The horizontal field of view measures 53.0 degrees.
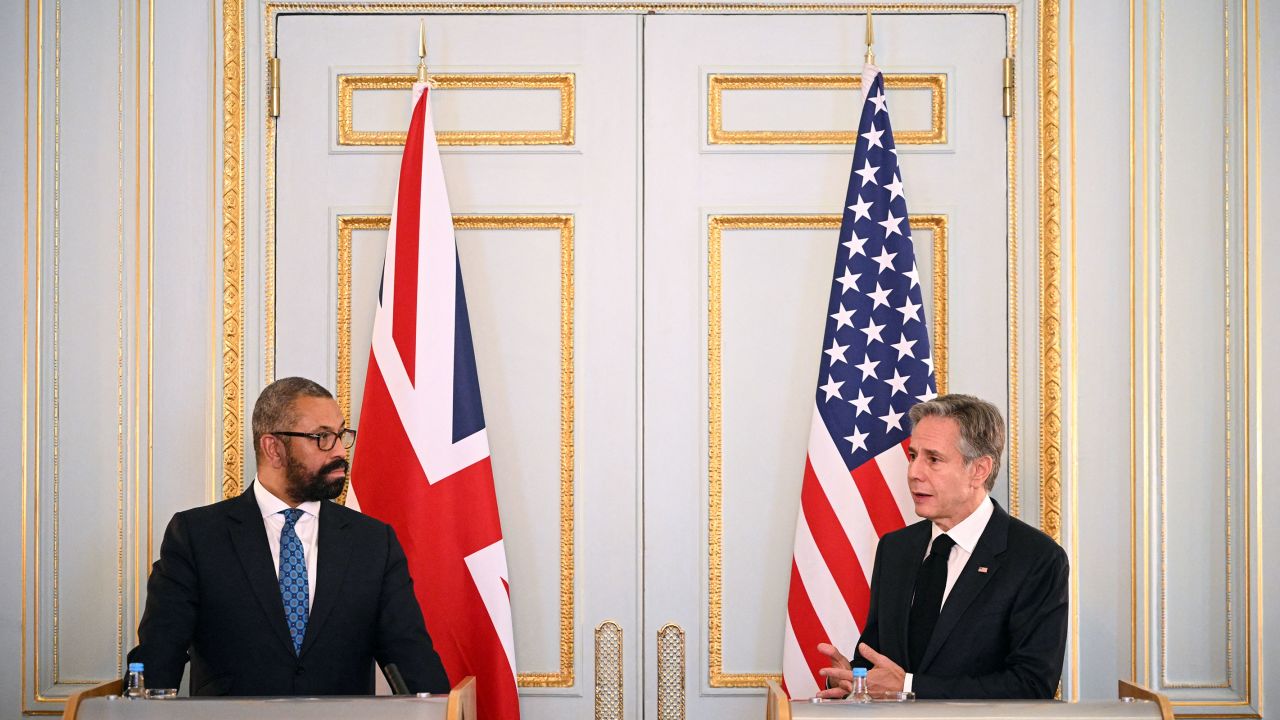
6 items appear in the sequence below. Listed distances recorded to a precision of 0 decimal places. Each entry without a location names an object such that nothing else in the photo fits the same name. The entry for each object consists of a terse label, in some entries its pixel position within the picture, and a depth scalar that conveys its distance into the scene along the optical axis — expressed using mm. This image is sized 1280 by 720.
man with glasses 3402
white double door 4281
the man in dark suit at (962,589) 3262
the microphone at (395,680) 2936
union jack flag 4027
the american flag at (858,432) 4074
